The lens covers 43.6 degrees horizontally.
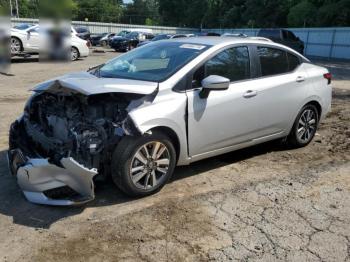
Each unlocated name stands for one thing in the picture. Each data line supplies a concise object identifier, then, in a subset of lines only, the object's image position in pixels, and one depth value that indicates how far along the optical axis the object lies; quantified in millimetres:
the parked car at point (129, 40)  30375
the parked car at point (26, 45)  15693
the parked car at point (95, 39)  41816
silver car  4305
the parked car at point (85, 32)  30619
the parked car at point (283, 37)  25672
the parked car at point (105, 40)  40781
